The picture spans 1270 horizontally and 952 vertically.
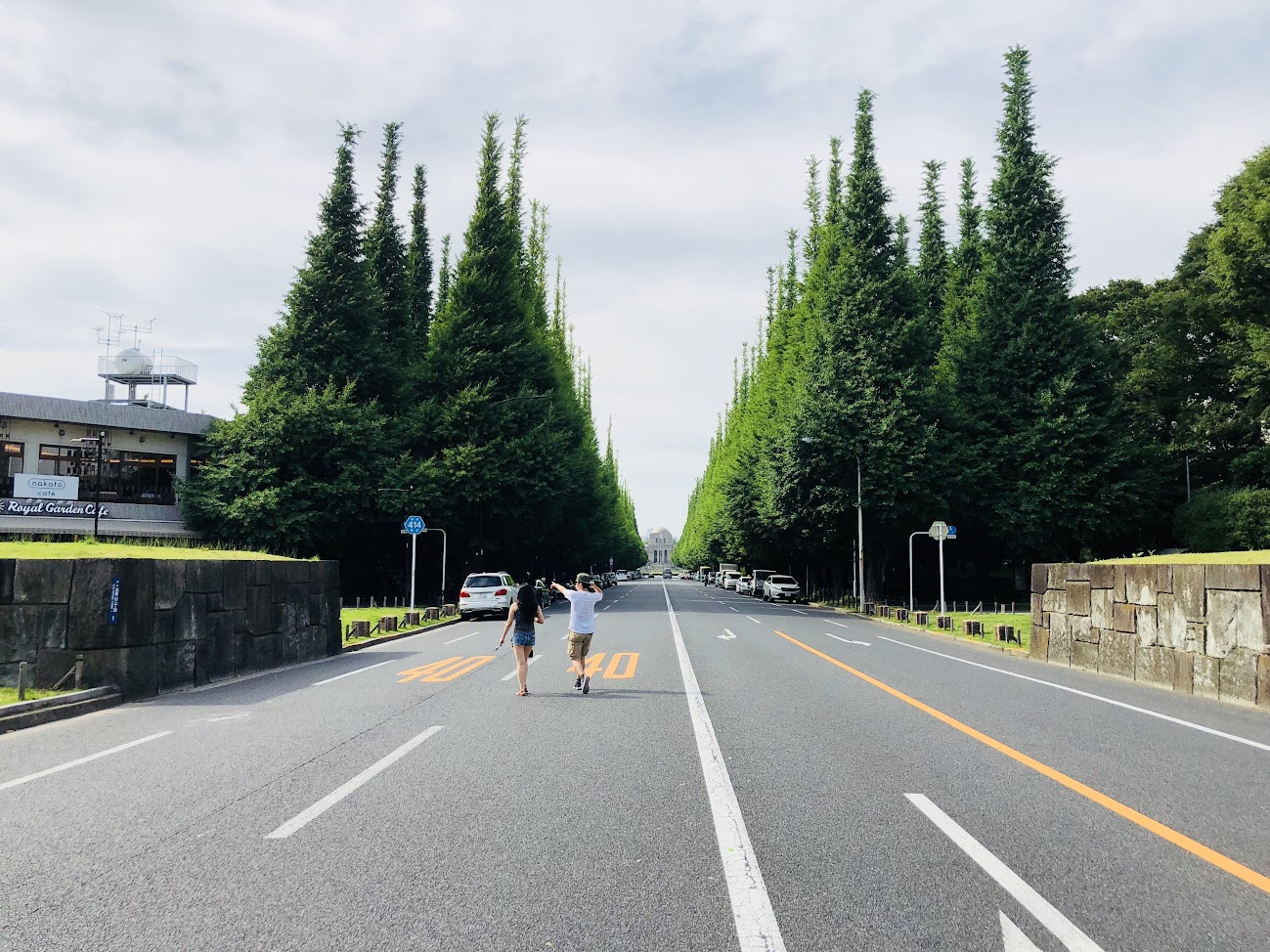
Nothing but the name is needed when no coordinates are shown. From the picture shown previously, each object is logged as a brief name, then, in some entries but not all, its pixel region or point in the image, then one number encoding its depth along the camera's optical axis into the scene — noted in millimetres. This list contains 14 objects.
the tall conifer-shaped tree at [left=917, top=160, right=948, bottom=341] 49062
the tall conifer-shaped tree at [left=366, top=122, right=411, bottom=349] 44625
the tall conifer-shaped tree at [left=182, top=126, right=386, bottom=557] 33469
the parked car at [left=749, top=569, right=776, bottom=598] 55062
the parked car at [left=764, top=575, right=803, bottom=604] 47750
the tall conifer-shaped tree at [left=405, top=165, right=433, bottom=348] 48750
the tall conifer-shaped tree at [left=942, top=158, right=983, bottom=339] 44500
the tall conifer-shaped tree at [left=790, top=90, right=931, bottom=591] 35688
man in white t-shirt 11151
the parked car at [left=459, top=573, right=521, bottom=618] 28797
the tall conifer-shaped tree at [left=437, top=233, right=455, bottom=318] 53484
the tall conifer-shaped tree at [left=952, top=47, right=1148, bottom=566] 35656
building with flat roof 34312
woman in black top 11039
